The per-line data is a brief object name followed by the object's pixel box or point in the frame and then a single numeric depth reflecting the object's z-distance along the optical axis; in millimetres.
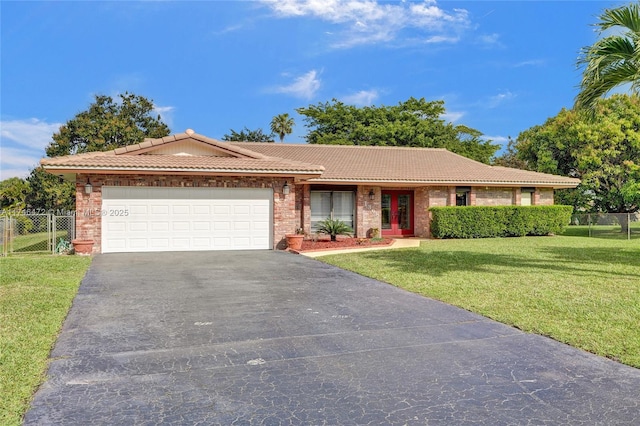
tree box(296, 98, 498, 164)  38219
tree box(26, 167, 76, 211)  35375
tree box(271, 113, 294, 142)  48094
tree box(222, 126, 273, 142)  47562
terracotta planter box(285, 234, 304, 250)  16266
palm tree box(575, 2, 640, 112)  10352
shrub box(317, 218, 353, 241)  19375
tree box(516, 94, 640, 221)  28141
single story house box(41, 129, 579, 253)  15109
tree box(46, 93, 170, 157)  37125
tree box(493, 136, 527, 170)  49241
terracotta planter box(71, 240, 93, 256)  14469
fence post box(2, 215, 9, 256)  14633
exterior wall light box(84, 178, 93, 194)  14945
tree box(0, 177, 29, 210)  23169
